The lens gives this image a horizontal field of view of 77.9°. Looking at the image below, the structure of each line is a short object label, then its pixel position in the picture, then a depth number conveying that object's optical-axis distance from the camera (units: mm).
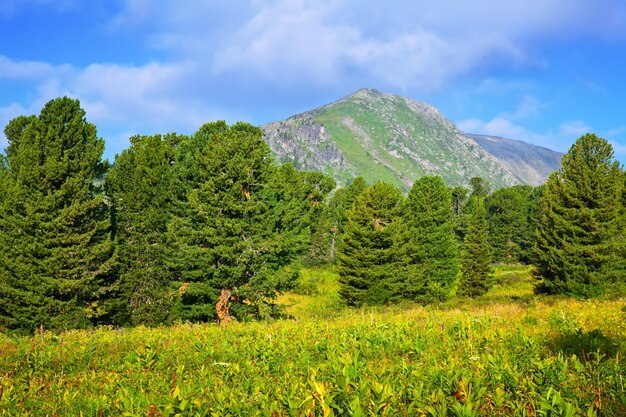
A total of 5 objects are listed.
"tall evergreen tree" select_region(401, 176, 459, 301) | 41375
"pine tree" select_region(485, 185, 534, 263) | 82181
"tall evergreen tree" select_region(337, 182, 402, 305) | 30156
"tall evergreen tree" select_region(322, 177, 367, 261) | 65750
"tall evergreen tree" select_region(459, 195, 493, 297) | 39109
